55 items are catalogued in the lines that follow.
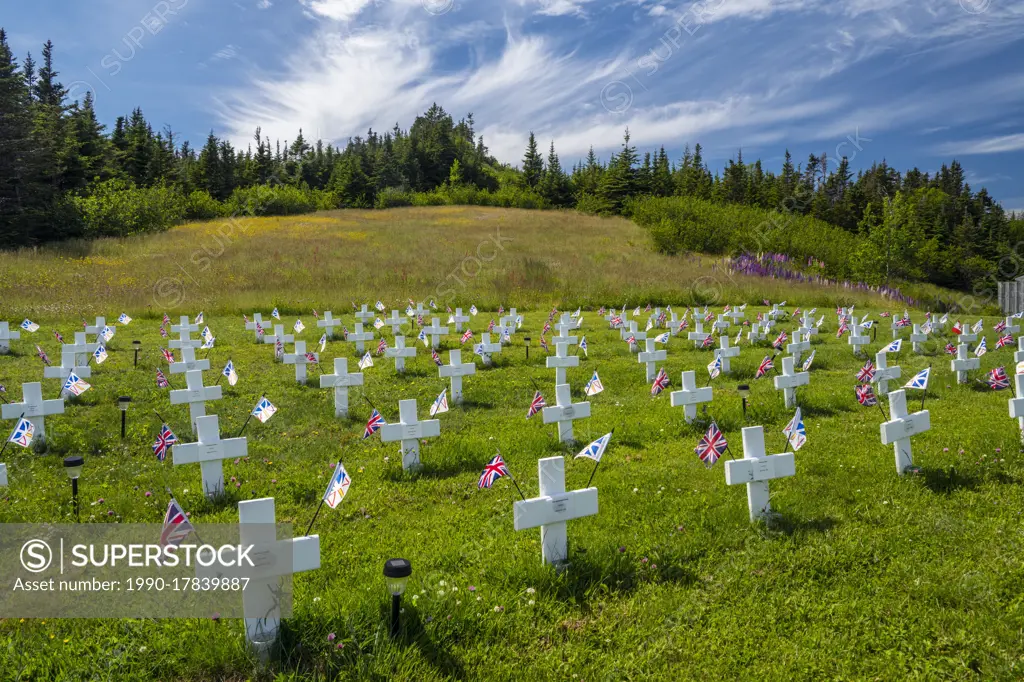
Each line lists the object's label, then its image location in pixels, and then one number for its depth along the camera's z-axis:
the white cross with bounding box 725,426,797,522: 5.10
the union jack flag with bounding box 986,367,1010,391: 8.30
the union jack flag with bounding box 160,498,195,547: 3.85
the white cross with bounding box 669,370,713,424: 7.92
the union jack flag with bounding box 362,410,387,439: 6.28
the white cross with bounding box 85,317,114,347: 14.19
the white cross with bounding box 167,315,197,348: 12.98
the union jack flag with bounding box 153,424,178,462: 5.93
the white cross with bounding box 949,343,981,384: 10.16
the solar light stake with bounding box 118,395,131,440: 7.22
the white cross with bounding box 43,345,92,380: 9.18
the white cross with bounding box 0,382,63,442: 7.03
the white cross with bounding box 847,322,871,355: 13.38
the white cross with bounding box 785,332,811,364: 12.54
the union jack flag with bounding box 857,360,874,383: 8.64
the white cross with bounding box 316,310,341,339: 16.50
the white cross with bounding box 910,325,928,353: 14.09
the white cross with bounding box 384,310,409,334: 16.72
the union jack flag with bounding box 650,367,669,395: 9.09
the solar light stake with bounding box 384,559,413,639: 3.31
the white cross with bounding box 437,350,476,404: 9.64
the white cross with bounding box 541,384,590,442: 7.38
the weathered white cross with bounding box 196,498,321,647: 3.40
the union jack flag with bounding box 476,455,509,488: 4.87
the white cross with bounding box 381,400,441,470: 6.56
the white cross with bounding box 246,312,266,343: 15.77
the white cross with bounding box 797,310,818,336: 15.08
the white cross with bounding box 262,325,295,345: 13.41
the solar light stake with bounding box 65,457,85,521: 4.85
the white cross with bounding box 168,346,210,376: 10.11
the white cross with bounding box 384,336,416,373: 11.77
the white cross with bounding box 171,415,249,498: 5.67
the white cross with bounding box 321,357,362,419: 8.86
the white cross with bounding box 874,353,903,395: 9.16
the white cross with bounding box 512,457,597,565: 4.40
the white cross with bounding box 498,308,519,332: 16.53
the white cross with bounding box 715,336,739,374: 11.64
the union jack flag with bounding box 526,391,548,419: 7.51
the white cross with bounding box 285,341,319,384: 10.95
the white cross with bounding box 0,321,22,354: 13.09
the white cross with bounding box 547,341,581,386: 10.61
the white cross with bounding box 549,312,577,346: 13.33
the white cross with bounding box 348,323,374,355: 14.31
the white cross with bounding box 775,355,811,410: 8.72
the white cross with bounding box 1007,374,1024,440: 6.51
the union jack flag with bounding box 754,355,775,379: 10.09
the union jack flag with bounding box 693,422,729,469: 5.46
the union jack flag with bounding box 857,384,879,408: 8.00
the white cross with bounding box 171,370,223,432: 7.64
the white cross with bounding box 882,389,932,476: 5.95
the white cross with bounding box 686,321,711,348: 15.00
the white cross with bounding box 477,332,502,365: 12.52
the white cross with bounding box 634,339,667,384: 10.89
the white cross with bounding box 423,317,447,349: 14.56
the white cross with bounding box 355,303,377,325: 18.14
